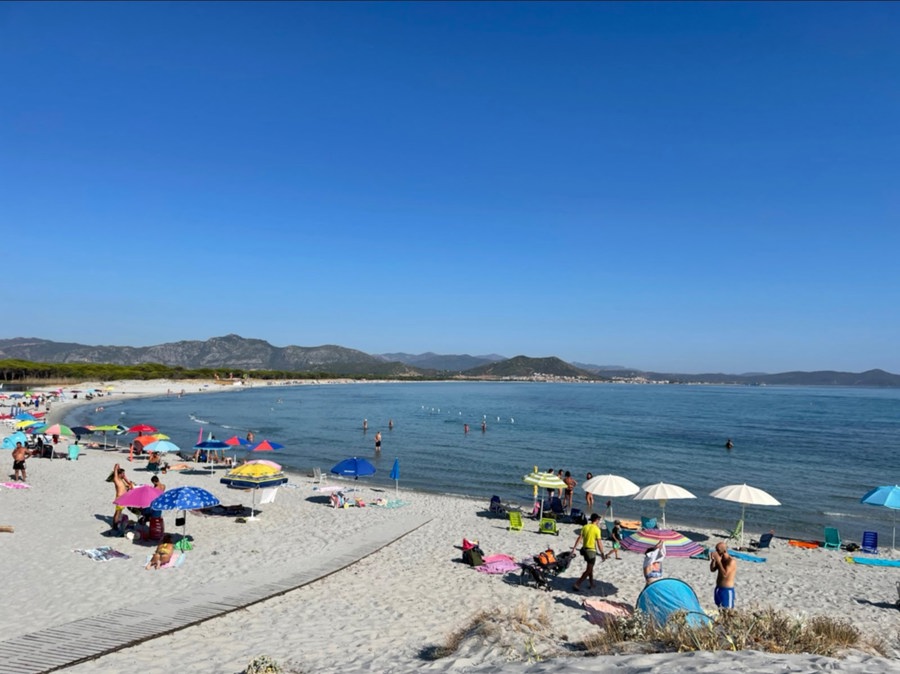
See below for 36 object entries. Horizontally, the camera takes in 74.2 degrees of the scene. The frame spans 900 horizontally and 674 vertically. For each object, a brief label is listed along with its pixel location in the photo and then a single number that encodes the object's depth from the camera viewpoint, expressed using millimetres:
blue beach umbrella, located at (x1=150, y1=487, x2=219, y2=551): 13531
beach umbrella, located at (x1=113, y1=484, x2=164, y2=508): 13711
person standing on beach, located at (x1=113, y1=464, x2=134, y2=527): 14844
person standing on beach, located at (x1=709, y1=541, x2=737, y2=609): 9594
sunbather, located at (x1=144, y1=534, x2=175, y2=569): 12336
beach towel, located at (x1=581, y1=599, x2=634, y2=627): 9734
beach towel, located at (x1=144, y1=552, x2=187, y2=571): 12483
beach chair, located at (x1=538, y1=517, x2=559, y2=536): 17469
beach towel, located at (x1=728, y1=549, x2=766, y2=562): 15867
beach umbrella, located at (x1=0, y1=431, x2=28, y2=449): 26562
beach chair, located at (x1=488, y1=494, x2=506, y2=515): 20156
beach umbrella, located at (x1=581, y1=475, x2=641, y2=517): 16984
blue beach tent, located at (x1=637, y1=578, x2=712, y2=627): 8039
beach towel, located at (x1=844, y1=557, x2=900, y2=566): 16109
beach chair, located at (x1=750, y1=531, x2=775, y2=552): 17125
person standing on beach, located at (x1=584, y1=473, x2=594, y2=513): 21475
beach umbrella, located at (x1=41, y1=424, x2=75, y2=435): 29281
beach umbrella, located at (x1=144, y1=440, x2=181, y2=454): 24378
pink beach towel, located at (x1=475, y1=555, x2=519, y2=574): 13055
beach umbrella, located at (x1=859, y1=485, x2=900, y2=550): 15836
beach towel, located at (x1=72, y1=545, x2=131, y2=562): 12720
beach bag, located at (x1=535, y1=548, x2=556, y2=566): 12289
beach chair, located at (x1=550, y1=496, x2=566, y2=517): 19734
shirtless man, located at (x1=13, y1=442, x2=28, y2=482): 20806
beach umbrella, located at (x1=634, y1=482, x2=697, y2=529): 16953
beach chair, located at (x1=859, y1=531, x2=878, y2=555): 17203
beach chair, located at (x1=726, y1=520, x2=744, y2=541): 17531
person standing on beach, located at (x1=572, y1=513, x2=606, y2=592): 11758
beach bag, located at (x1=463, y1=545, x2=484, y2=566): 13516
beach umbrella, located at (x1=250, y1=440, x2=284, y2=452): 24125
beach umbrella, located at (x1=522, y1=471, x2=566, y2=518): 18844
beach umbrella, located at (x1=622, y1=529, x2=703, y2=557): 13555
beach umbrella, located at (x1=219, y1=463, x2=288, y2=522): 17641
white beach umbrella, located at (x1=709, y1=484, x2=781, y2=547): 16562
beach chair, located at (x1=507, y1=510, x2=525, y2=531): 17938
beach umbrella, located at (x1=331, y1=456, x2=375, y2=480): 20422
